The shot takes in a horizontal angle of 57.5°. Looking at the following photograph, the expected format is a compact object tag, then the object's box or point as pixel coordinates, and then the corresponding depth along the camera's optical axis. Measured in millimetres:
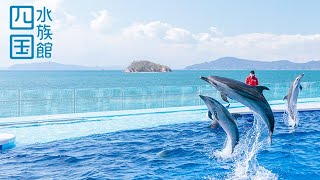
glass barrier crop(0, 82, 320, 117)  11379
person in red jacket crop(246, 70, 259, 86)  9472
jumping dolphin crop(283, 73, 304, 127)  7302
